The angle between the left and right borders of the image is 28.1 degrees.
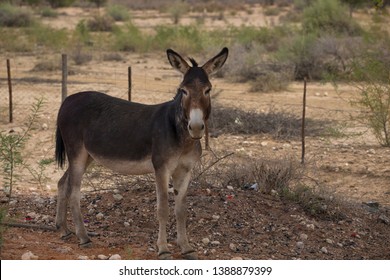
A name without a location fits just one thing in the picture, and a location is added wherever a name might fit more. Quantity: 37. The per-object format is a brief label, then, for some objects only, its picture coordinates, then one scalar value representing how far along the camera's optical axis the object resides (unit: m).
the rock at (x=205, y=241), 8.92
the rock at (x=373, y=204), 11.72
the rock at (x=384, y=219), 10.73
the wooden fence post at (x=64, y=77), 15.54
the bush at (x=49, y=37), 33.97
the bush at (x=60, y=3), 61.81
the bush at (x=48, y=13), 54.91
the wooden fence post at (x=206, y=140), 14.88
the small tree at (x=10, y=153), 10.19
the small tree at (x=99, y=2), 66.81
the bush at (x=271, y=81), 24.23
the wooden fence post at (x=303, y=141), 14.94
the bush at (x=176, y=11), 57.00
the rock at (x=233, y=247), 8.77
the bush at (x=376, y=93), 16.03
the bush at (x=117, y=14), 54.72
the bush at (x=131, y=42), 34.16
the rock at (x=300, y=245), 9.17
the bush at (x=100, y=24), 45.91
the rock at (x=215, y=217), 9.60
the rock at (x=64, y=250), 8.18
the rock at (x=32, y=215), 9.90
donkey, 7.62
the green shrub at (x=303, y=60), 27.08
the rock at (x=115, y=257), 7.89
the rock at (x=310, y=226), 9.77
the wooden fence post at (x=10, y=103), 17.86
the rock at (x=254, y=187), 10.73
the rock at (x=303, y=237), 9.42
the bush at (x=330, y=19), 34.53
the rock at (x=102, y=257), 7.99
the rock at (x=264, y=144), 16.75
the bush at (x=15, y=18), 43.81
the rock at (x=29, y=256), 7.69
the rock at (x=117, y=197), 10.29
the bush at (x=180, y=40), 32.78
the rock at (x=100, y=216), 9.80
